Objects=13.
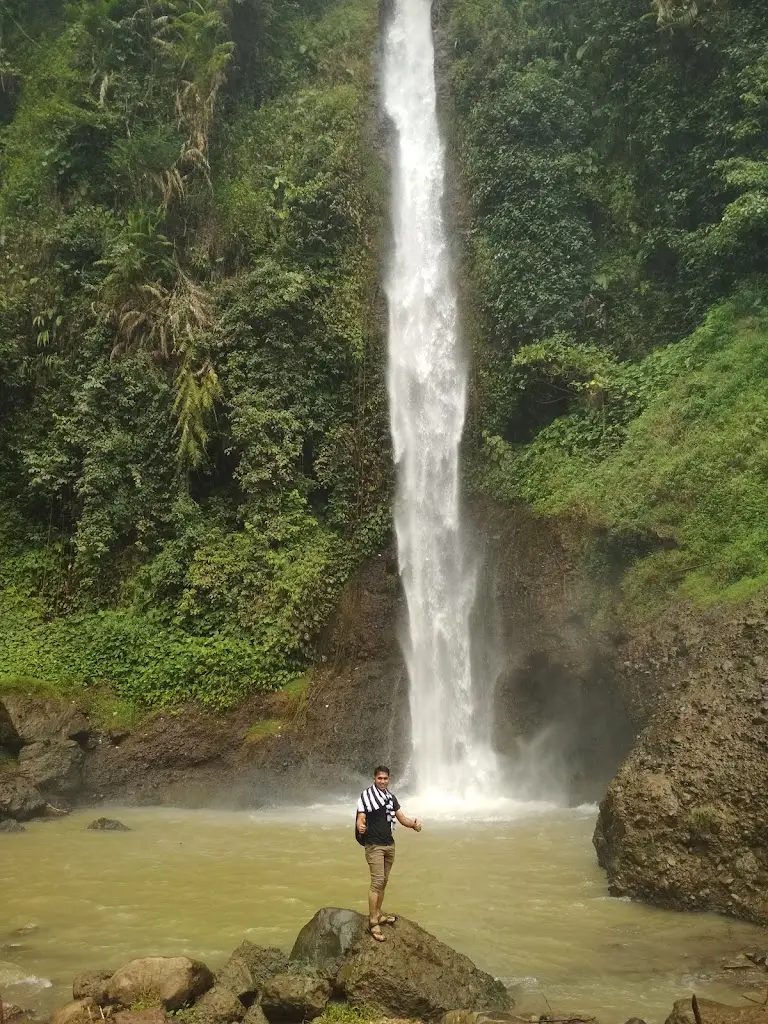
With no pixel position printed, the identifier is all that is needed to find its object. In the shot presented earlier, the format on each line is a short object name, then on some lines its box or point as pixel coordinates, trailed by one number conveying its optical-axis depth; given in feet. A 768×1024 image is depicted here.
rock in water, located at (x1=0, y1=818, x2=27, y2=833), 38.11
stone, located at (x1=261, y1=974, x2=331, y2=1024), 18.83
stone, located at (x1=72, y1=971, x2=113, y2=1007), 19.04
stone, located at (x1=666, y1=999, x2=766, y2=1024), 16.53
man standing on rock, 21.66
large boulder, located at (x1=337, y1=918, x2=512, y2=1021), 18.84
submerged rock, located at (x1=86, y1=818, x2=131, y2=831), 38.17
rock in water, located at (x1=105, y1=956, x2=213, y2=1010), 18.86
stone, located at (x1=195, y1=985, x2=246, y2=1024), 18.26
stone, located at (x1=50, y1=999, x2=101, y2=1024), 17.94
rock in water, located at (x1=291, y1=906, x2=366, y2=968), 20.52
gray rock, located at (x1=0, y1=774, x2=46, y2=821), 40.01
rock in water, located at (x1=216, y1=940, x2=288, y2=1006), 19.43
